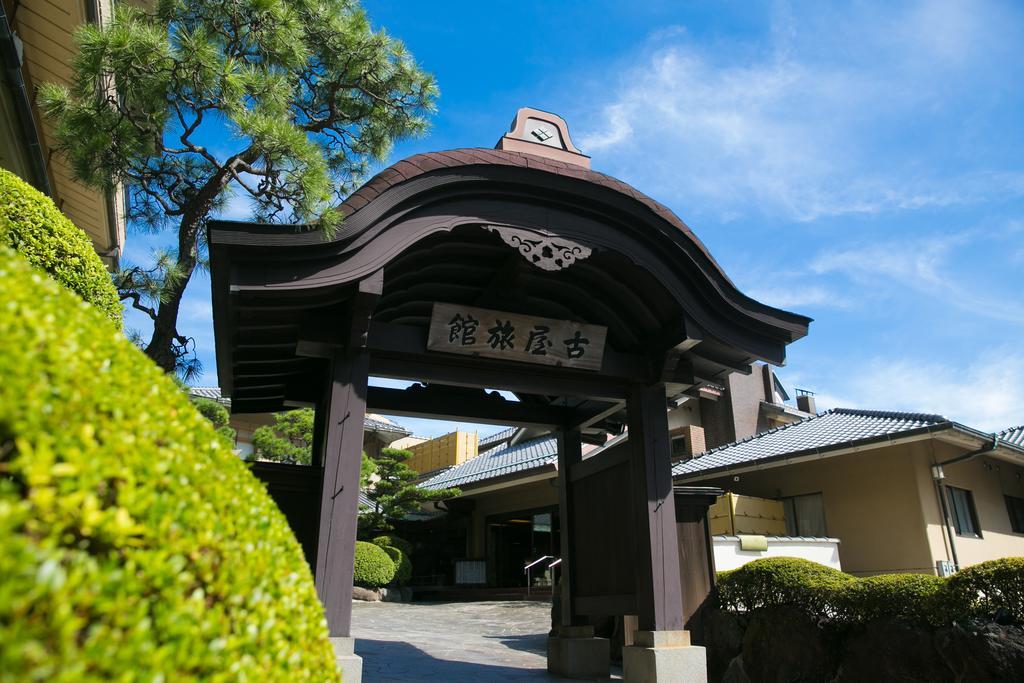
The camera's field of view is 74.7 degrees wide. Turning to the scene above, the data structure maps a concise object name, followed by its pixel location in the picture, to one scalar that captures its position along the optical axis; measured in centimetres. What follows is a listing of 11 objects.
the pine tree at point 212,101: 600
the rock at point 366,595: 1864
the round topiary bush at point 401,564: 1984
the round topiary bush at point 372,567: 1855
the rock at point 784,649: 671
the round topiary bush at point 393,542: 2033
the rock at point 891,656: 582
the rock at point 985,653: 525
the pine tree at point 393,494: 2042
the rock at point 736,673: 714
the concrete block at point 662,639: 620
